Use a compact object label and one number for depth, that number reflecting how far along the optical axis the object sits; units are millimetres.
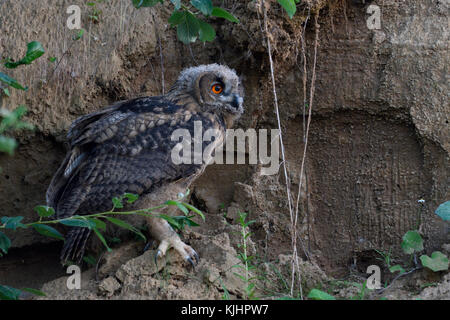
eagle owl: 3465
